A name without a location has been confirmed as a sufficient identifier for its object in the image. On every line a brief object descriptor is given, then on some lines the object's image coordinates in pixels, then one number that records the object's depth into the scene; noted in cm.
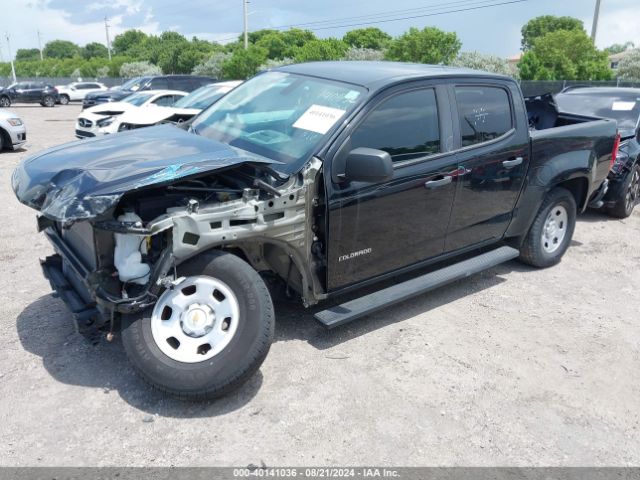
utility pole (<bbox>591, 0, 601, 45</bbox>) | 2797
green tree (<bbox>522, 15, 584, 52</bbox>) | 8788
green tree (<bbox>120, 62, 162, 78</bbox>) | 5817
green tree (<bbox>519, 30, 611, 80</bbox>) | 3216
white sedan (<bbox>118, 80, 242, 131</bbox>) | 1011
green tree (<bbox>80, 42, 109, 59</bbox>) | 11778
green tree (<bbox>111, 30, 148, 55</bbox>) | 11406
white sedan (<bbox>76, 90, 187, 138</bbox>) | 1145
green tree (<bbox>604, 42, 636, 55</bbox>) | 13108
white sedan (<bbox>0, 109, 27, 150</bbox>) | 1176
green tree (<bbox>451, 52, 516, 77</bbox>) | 3494
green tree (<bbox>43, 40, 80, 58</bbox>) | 13288
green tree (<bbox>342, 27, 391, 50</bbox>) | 7911
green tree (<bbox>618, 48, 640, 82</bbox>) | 3612
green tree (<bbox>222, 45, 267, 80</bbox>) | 4300
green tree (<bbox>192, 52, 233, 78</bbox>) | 4897
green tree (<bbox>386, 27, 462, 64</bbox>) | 4491
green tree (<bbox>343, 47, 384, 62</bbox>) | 4578
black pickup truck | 307
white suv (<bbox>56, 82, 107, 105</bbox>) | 3453
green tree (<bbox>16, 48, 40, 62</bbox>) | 14444
